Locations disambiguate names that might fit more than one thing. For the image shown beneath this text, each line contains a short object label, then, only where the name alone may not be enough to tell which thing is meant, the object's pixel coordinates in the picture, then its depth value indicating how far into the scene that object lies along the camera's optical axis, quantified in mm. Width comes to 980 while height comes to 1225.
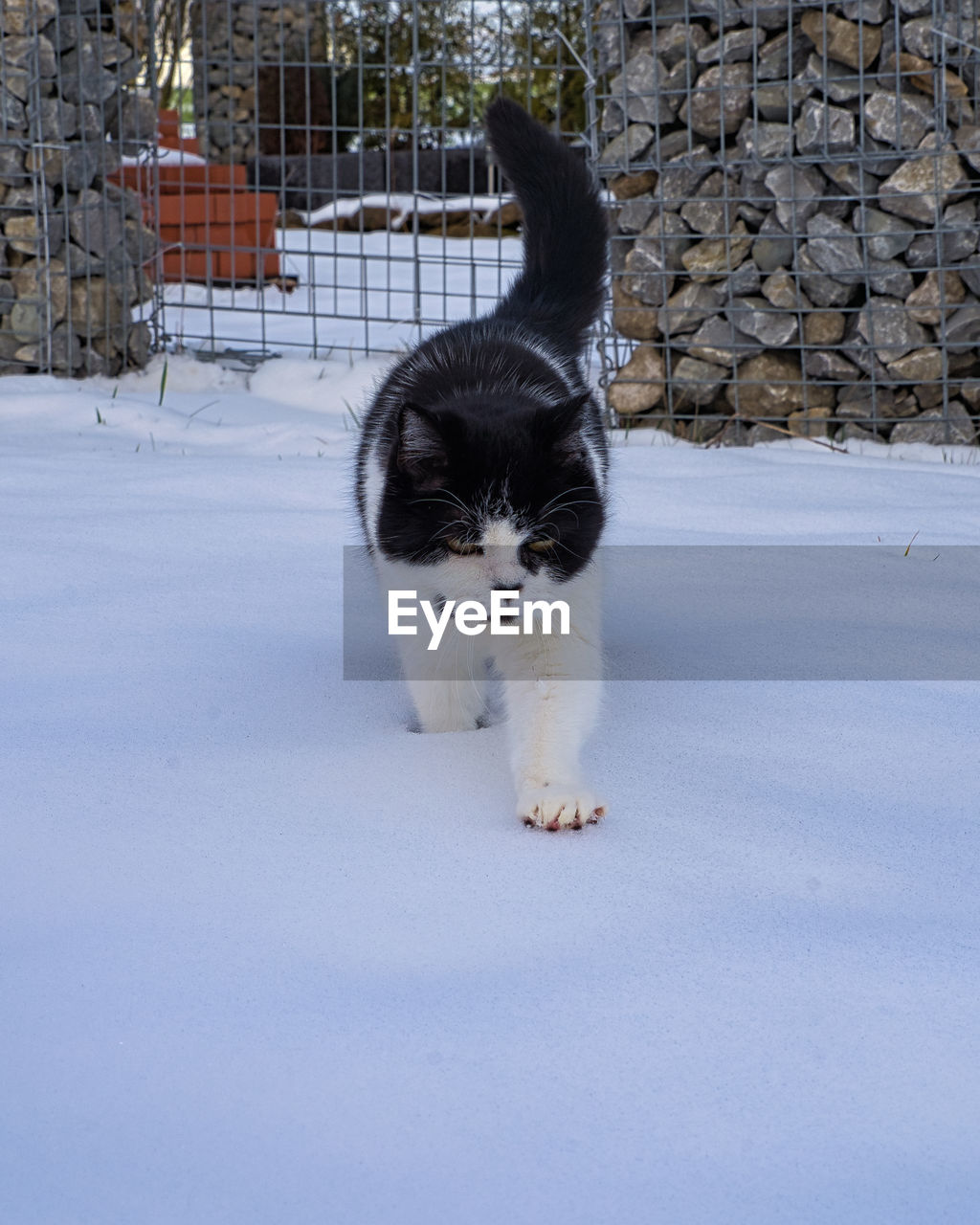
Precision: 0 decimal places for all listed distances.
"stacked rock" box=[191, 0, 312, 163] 10625
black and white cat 1471
